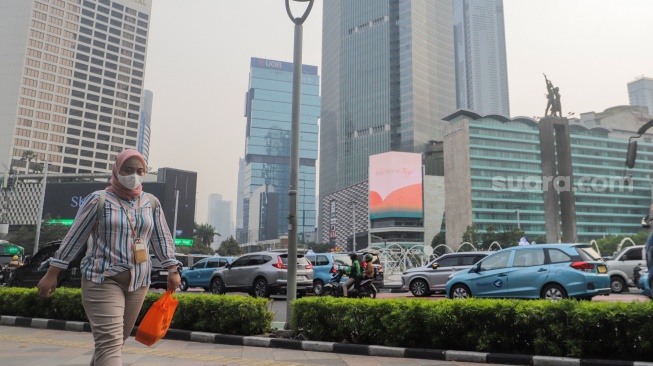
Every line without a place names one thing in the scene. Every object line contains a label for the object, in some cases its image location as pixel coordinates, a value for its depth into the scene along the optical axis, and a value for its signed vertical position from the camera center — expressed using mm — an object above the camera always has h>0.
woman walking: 3535 -3
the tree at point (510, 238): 94625 +5002
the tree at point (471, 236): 99688 +5534
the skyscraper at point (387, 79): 148250 +57842
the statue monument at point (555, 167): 34469 +7101
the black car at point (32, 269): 16341 -520
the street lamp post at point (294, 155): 8797 +1965
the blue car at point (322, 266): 18359 -233
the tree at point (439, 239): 120438 +5755
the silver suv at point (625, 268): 17672 -86
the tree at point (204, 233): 109750 +5483
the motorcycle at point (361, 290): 14062 -845
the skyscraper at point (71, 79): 114875 +44453
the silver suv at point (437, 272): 16281 -352
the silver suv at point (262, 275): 16328 -550
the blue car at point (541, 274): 10914 -220
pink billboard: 113625 +18199
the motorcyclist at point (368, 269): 14148 -237
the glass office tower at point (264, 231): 197625 +11412
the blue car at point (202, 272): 20984 -648
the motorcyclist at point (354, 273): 13914 -356
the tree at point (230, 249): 90750 +1790
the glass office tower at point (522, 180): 116125 +20771
